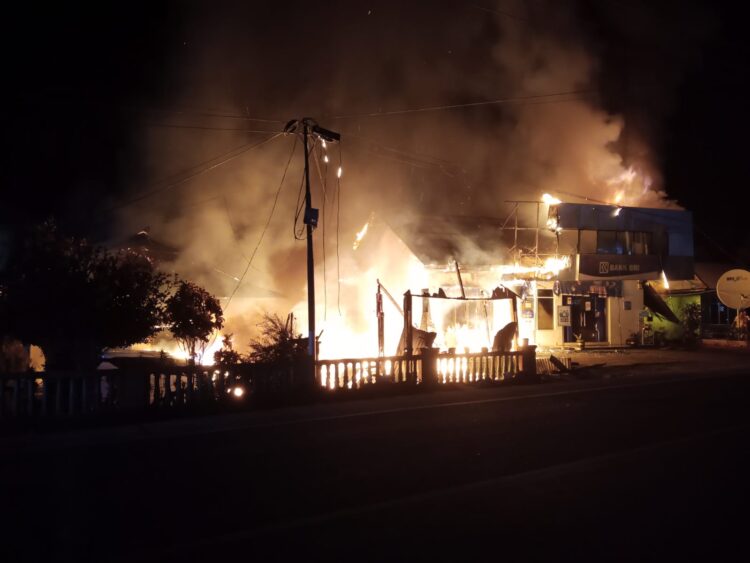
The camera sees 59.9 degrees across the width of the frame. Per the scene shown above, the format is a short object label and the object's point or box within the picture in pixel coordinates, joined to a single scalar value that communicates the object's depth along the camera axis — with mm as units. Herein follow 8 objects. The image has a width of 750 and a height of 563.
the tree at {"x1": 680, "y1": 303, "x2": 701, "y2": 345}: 26152
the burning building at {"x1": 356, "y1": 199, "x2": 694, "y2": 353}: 20812
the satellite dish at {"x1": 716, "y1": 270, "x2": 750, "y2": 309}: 19375
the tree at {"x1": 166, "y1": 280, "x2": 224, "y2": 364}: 13336
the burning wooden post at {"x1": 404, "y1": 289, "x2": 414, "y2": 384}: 13686
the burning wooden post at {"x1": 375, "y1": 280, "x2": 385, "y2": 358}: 14875
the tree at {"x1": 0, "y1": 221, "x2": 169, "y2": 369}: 10164
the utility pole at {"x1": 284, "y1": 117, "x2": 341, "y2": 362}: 12609
